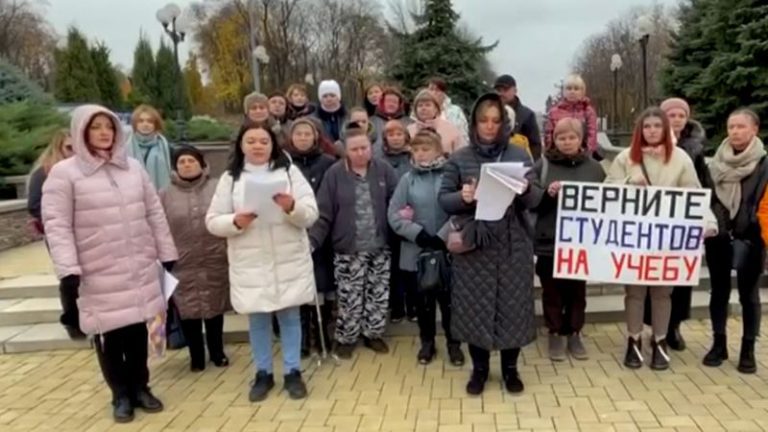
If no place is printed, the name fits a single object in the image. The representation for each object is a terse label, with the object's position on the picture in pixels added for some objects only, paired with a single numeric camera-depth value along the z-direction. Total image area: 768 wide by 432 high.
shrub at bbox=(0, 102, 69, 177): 11.52
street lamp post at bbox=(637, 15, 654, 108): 19.28
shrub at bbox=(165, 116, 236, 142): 21.66
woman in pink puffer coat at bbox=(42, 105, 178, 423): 4.08
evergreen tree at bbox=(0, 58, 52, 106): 15.36
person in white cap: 6.56
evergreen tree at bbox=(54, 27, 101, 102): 26.52
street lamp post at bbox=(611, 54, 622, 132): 26.45
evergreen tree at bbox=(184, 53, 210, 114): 48.00
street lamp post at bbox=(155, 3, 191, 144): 19.25
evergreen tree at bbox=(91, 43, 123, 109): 27.08
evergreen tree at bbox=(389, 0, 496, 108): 21.67
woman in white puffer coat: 4.49
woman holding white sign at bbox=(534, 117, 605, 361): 4.84
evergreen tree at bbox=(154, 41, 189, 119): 28.91
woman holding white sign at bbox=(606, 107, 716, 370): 4.69
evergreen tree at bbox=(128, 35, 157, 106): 29.65
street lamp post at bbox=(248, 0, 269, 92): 27.96
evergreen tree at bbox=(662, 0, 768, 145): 14.41
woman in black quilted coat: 4.38
